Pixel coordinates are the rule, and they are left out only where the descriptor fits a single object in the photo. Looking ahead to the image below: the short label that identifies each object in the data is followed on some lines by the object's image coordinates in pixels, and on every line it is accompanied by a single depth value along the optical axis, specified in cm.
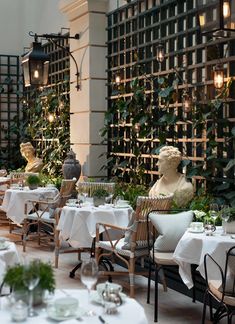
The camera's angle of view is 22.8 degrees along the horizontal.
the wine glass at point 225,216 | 473
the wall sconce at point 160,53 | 790
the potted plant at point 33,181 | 889
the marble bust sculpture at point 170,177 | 665
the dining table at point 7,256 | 400
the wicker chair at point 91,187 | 775
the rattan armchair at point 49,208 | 809
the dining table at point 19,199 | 868
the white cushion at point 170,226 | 521
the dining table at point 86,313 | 254
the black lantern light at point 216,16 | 473
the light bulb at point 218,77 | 669
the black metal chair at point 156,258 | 511
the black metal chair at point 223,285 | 403
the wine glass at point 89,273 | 273
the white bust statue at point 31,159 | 1109
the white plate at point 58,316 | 254
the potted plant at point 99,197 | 680
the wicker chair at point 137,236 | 549
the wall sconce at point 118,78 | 941
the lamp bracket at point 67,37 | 977
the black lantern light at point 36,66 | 796
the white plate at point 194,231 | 486
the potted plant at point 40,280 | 260
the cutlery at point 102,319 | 253
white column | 1002
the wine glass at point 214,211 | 510
